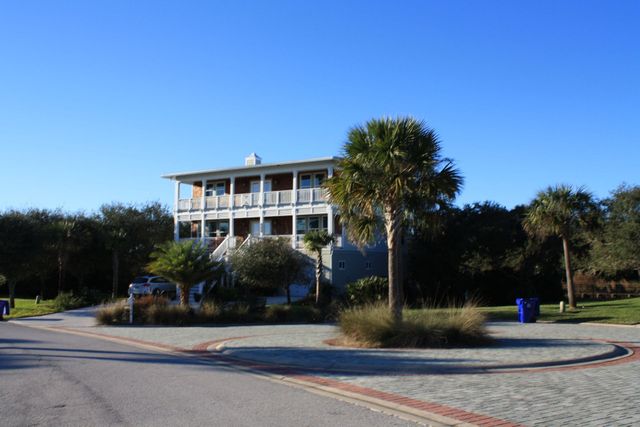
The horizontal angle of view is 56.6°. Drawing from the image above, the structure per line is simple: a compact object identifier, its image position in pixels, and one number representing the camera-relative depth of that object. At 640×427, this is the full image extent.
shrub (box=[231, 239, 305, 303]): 30.19
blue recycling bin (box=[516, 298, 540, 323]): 22.31
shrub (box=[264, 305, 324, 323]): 24.41
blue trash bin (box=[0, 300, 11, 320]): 27.93
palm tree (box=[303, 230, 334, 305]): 29.89
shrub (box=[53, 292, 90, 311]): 31.94
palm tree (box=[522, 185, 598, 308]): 26.53
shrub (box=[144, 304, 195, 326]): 23.19
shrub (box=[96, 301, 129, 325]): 23.19
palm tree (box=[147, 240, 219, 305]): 25.30
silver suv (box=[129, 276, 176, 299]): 35.41
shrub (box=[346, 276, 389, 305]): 29.77
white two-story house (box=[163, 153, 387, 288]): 35.34
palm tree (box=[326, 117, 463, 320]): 17.17
